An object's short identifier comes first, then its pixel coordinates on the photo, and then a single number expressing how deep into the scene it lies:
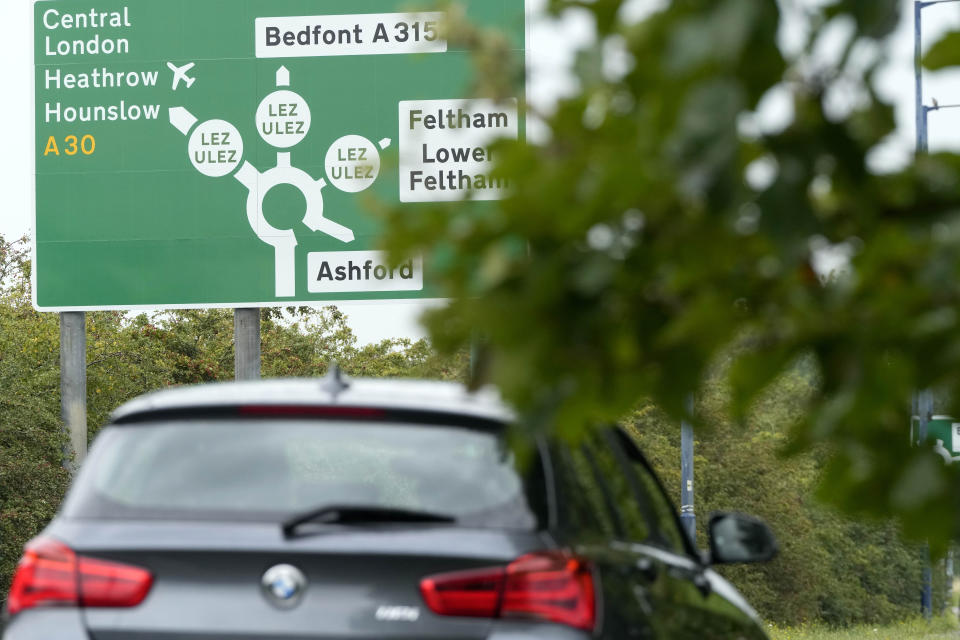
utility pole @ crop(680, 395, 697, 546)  71.56
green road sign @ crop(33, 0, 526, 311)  44.06
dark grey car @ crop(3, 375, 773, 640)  7.48
